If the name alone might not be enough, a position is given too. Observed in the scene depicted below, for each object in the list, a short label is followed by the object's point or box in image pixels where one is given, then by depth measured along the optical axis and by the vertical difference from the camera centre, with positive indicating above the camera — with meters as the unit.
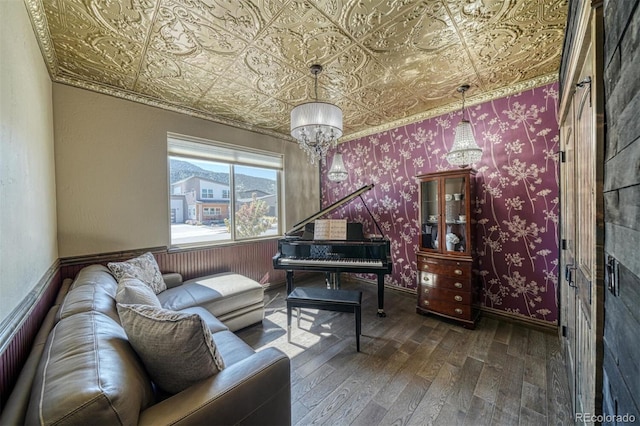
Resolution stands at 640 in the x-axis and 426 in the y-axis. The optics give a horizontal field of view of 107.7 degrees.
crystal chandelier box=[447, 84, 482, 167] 2.59 +0.71
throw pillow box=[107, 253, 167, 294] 2.31 -0.58
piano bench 2.29 -0.91
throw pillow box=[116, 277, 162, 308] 1.46 -0.52
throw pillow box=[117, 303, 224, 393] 1.02 -0.59
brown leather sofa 0.70 -0.62
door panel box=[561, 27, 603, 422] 0.94 -0.20
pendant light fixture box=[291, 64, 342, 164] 2.07 +0.77
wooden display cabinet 2.68 -0.49
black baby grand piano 2.92 -0.58
